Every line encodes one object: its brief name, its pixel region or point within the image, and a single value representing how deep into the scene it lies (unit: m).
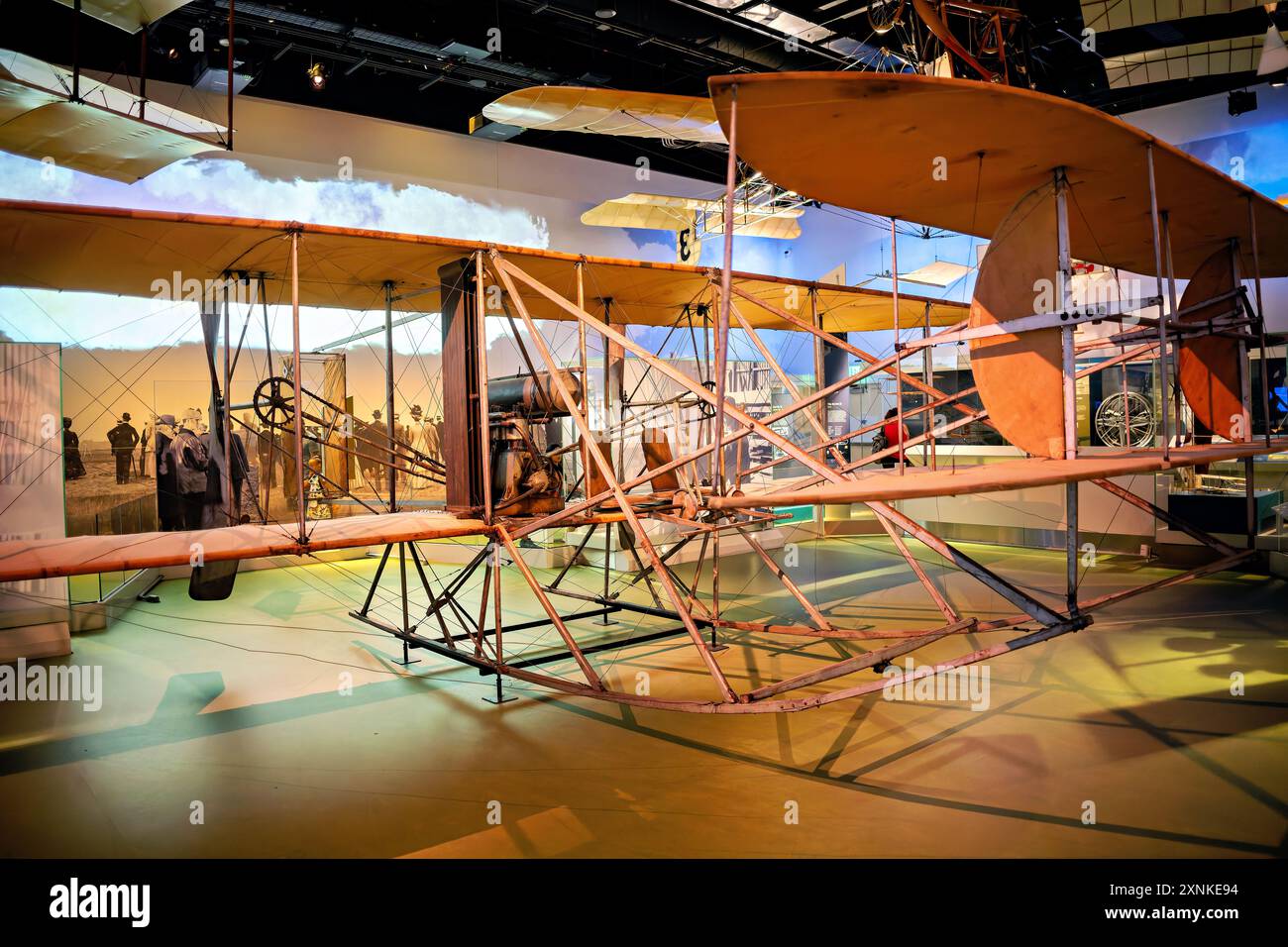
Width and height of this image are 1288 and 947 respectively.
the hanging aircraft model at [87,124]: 7.11
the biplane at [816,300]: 3.42
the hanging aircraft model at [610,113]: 10.66
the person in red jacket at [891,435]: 11.23
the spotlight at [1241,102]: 12.88
